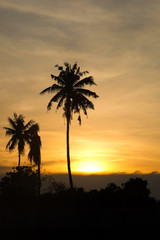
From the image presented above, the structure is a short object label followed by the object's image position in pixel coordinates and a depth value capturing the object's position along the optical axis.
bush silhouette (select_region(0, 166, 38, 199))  77.84
